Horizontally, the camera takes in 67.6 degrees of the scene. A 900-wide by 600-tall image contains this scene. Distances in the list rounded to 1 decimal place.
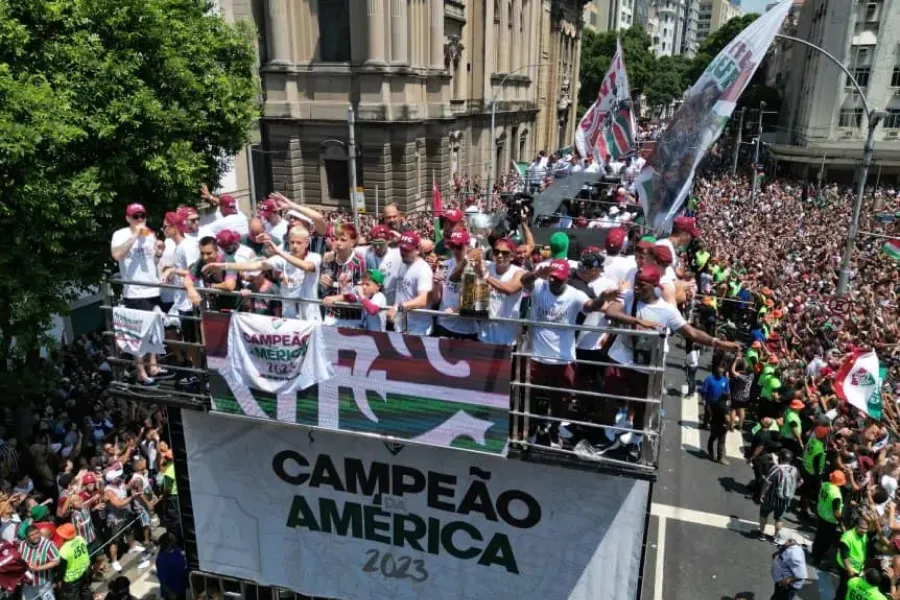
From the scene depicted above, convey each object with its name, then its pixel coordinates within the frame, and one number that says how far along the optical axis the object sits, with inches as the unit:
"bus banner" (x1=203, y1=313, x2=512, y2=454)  228.7
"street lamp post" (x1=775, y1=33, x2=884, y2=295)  590.6
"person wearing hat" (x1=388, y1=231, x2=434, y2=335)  253.1
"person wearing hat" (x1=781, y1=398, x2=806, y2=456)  460.1
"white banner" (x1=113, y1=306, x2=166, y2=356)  265.0
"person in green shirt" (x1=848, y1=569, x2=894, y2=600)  298.7
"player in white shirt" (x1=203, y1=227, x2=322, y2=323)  265.4
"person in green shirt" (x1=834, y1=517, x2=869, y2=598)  330.6
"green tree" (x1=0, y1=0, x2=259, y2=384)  402.9
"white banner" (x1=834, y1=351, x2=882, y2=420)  394.9
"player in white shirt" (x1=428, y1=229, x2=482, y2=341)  245.3
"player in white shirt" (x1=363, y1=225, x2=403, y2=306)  288.6
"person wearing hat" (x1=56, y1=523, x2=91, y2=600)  358.0
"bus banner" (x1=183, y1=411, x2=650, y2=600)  245.0
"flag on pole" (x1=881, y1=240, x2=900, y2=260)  631.2
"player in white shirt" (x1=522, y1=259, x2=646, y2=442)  233.3
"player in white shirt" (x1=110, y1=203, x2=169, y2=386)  292.4
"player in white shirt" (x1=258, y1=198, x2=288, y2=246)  347.9
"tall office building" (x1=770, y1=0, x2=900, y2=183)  1908.2
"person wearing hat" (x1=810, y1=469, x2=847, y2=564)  381.1
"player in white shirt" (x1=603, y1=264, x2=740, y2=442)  229.1
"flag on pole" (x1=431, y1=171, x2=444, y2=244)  610.5
